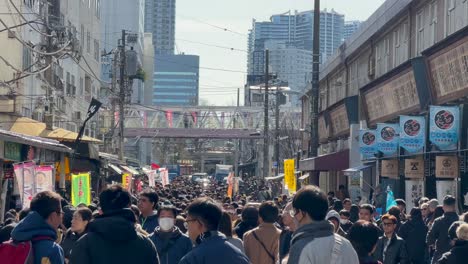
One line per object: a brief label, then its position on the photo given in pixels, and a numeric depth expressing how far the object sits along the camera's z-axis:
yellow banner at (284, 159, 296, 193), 35.97
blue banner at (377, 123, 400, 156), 28.38
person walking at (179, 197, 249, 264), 6.95
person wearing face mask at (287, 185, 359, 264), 6.88
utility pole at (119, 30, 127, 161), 46.28
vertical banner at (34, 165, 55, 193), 18.41
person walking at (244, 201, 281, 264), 11.14
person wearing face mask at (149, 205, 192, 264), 10.19
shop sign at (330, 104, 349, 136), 40.75
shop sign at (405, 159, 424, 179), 27.08
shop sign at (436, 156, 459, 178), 23.16
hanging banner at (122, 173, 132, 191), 38.01
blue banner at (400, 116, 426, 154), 24.94
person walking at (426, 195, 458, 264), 14.31
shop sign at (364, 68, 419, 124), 27.11
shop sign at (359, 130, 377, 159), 31.12
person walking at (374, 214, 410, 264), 12.74
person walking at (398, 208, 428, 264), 15.27
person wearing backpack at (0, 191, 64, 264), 7.69
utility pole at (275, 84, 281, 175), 60.18
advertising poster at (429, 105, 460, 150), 21.94
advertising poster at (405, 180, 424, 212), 28.02
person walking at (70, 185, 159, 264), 7.45
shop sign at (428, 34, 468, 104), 21.20
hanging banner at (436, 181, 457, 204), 23.91
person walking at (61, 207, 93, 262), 10.52
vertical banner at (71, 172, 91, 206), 19.84
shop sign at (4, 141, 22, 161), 23.67
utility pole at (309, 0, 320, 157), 30.82
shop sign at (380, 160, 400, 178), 30.78
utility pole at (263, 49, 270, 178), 57.87
